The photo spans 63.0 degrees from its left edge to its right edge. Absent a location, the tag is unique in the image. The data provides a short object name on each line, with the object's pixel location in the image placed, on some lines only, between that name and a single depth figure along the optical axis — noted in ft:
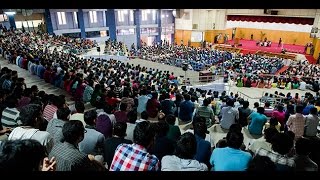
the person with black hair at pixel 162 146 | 12.02
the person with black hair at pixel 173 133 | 14.44
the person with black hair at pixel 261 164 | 7.76
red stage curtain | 83.92
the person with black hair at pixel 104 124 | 15.15
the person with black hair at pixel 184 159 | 8.39
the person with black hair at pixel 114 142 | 10.99
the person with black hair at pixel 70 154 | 8.14
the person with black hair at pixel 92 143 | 11.53
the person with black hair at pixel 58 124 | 11.92
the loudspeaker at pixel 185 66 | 57.08
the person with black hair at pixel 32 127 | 9.90
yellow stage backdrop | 93.50
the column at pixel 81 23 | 98.77
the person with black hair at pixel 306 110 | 24.15
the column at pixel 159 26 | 115.24
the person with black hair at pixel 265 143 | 12.60
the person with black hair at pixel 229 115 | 19.85
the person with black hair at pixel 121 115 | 17.81
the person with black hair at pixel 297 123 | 18.71
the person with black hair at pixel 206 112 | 20.38
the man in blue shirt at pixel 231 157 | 9.13
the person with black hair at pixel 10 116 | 14.18
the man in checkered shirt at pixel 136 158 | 8.32
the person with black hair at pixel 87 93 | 24.98
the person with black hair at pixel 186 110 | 21.62
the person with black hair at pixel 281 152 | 9.55
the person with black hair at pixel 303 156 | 9.81
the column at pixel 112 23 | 104.27
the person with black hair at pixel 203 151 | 11.73
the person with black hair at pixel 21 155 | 6.09
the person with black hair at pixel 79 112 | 15.65
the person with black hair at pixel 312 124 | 18.86
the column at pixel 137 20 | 110.66
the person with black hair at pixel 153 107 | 22.15
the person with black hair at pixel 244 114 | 21.23
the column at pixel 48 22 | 92.19
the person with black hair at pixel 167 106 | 22.62
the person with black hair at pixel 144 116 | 16.47
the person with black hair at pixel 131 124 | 13.99
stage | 82.43
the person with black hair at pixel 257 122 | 18.92
